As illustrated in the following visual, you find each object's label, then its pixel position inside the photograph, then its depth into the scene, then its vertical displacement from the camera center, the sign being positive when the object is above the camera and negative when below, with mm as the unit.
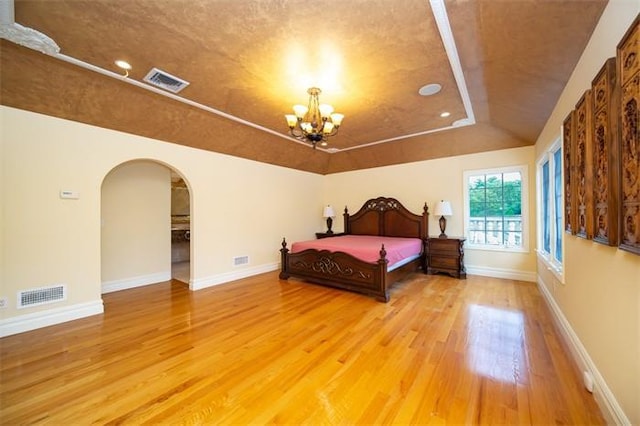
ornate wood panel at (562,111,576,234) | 2125 +373
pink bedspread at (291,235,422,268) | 3840 -552
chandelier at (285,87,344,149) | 2760 +1086
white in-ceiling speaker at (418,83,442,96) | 2865 +1467
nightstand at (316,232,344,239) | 6338 -509
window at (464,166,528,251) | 4578 +82
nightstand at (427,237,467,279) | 4668 -817
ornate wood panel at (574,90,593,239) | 1739 +332
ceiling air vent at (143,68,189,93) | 2609 +1491
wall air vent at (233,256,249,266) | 4820 -882
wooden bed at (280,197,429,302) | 3689 -758
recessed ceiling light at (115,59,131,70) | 2436 +1504
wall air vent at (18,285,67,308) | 2732 -886
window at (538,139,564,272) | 2960 +82
